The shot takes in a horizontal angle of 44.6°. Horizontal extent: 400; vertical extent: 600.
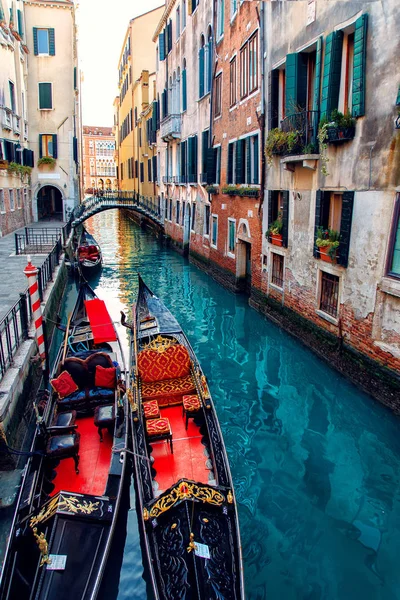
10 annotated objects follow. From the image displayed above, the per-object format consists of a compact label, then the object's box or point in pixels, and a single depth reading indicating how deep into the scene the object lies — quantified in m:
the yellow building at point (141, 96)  28.66
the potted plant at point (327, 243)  7.52
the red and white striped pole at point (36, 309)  7.09
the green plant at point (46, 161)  22.61
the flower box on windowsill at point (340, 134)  6.84
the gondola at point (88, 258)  16.06
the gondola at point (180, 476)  3.31
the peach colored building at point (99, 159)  71.94
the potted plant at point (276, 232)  9.96
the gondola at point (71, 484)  3.35
